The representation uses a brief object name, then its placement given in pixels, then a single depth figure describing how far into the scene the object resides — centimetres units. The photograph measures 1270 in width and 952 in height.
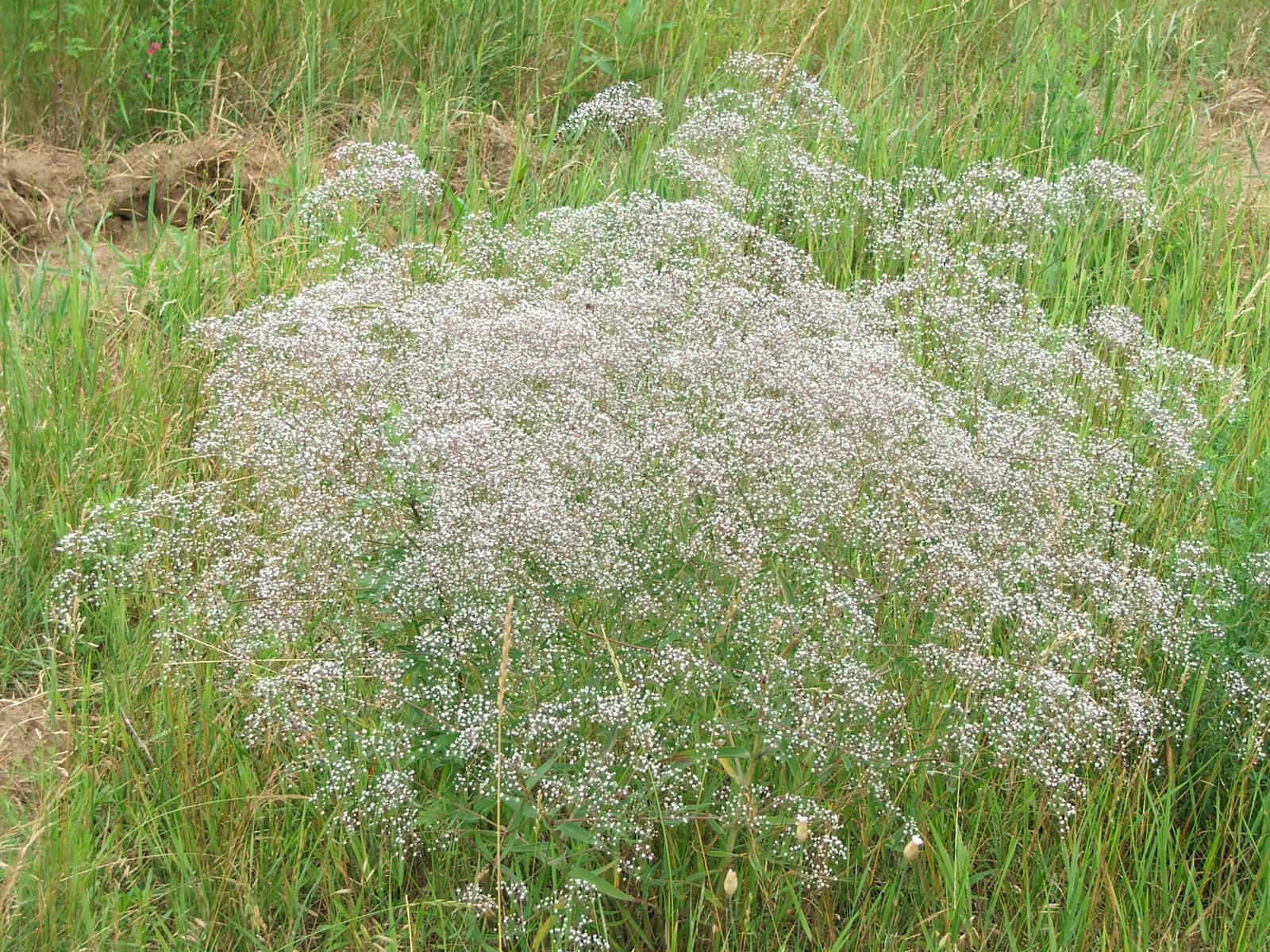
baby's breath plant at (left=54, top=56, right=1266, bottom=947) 266
